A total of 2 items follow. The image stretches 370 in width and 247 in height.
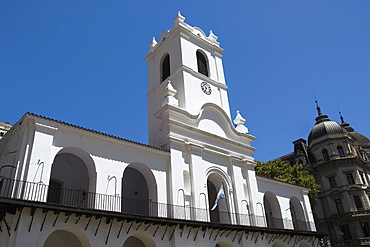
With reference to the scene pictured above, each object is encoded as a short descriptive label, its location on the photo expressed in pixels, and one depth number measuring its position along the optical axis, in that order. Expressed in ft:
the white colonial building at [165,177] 42.27
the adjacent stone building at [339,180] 116.51
